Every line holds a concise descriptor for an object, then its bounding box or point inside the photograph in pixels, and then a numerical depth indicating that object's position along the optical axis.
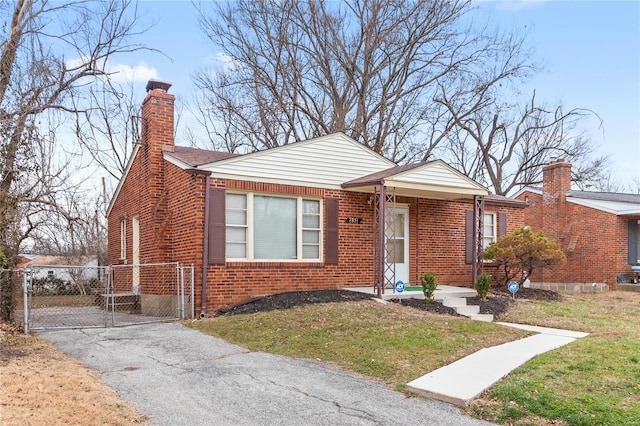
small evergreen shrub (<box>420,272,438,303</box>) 11.47
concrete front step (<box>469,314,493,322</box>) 10.76
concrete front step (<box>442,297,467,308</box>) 11.44
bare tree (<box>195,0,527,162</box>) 23.30
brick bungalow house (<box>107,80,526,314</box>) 11.40
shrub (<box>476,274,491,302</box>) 11.93
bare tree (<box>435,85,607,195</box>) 29.28
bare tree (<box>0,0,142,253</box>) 8.94
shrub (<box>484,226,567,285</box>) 13.38
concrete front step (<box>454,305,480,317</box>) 11.02
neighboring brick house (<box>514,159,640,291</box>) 19.11
